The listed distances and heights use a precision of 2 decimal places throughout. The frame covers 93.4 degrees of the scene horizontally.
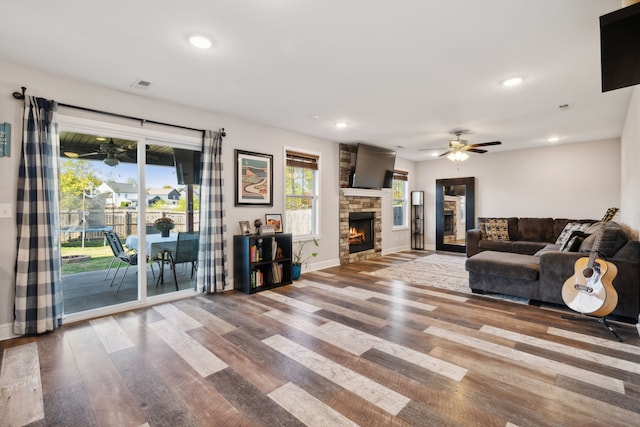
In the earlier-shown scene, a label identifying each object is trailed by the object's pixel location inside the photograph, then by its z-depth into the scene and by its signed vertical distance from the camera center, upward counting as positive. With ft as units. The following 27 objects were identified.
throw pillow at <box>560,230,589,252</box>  12.00 -1.24
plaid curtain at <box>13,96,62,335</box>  9.21 -0.34
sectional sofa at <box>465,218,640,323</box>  9.97 -2.27
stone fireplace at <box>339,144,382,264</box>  20.61 +0.04
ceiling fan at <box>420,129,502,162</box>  16.74 +3.54
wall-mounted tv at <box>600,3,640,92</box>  3.97 +2.36
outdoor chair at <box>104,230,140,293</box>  11.95 -1.58
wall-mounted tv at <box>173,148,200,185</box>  13.39 +2.23
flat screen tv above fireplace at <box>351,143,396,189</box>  20.62 +3.35
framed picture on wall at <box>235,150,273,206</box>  14.79 +1.83
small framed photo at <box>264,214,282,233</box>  16.06 -0.36
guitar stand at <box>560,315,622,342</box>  8.99 -3.67
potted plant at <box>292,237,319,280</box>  16.54 -2.56
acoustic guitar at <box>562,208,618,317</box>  9.00 -2.37
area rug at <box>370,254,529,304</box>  14.60 -3.52
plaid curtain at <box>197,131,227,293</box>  13.50 -0.15
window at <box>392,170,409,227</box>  26.40 +1.35
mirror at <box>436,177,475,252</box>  25.02 +0.07
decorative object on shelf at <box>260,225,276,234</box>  15.06 -0.76
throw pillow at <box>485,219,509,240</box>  21.29 -1.19
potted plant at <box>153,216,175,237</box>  12.78 -0.42
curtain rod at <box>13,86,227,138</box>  9.27 +3.73
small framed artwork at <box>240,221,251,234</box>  14.59 -0.63
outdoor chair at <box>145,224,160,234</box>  12.32 -0.59
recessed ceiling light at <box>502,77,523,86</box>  10.30 +4.56
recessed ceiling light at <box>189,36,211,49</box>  7.83 +4.60
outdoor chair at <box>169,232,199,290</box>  13.64 -1.65
